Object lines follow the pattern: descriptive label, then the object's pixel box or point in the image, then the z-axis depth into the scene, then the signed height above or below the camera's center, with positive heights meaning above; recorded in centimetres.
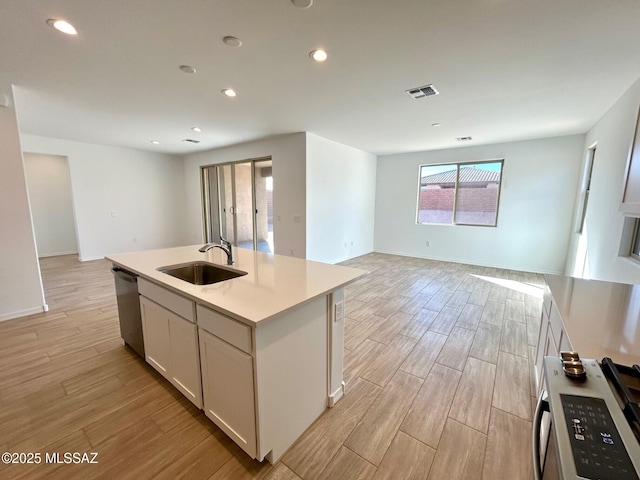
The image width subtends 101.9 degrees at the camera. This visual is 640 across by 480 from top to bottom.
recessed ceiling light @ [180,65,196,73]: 239 +126
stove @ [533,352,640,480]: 54 -52
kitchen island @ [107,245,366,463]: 127 -79
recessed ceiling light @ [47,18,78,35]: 180 +125
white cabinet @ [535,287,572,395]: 130 -75
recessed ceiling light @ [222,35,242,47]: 197 +126
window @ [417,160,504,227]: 556 +32
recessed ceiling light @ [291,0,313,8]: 160 +125
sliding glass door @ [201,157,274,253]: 563 +5
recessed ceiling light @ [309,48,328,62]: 214 +126
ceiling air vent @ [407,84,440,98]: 278 +127
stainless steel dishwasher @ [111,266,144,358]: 213 -90
